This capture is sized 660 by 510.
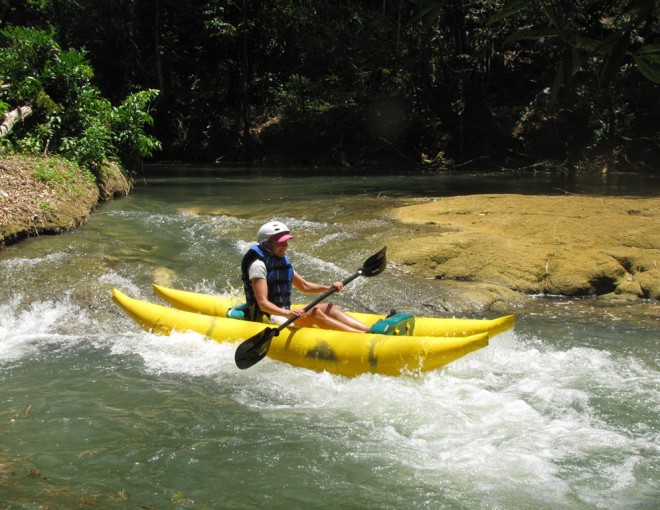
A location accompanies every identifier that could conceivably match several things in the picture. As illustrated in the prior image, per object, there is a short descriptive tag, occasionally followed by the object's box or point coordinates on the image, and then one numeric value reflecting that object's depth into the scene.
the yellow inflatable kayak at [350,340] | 4.20
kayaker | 4.82
